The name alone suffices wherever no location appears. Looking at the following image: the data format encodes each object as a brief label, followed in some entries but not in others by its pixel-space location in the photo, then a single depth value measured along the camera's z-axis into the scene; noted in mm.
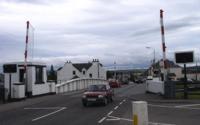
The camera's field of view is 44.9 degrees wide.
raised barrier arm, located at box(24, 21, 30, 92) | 18595
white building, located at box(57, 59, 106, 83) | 79222
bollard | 4587
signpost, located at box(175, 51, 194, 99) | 15972
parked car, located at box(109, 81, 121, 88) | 37833
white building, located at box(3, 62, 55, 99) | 18431
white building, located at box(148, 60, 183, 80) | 89423
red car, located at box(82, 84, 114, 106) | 15069
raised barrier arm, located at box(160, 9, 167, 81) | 16749
